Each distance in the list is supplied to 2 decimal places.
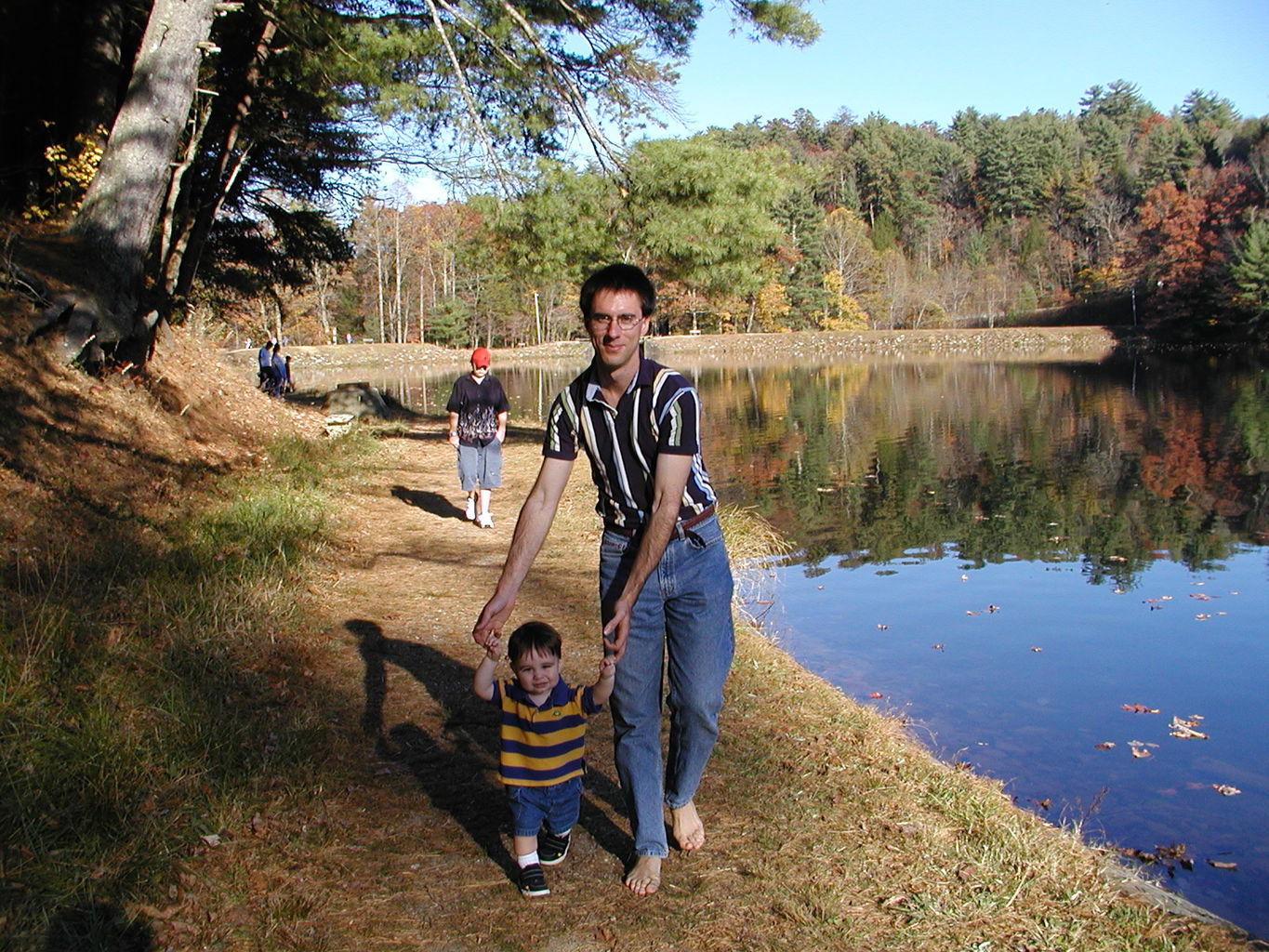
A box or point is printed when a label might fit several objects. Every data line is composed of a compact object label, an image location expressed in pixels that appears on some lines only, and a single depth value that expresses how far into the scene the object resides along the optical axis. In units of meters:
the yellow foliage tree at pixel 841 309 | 73.81
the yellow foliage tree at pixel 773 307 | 72.50
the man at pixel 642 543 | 3.17
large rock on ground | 20.45
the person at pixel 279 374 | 21.33
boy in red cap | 9.59
